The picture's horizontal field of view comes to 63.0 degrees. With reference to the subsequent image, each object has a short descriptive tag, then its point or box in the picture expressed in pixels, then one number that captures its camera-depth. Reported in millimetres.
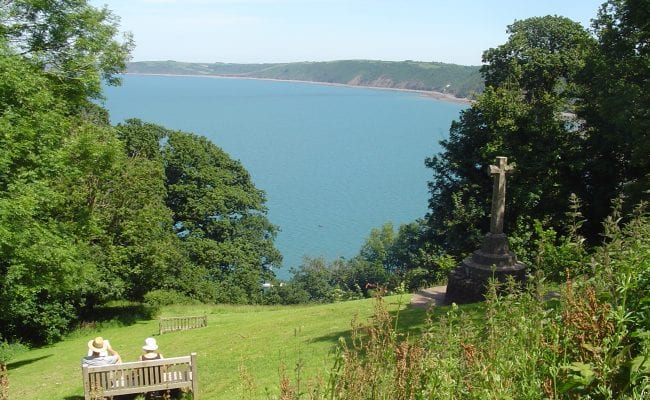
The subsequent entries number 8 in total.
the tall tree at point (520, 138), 22297
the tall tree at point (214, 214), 35938
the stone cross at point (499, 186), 12906
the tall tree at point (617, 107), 16766
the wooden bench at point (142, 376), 7902
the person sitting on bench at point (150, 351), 8883
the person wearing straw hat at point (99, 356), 8859
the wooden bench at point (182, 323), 18734
